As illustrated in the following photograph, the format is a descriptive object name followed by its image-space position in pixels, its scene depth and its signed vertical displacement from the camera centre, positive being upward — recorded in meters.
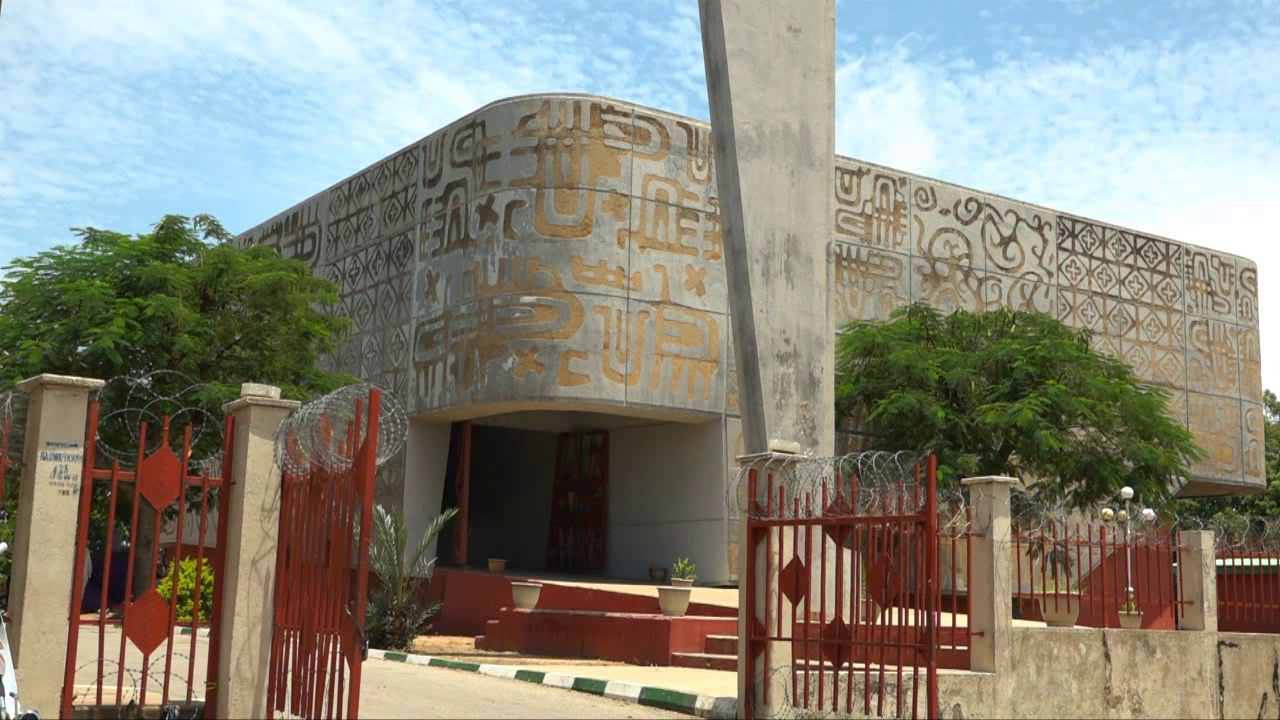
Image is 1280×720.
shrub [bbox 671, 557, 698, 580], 24.27 -0.31
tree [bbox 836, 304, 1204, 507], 25.23 +3.02
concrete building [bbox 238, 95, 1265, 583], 24.61 +5.41
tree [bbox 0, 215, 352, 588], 22.02 +3.75
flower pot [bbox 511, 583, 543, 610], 20.61 -0.69
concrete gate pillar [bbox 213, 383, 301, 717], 9.52 -0.12
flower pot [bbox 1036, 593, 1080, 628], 16.44 -0.58
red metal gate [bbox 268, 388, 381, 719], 8.35 -0.19
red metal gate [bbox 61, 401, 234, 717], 9.12 -0.28
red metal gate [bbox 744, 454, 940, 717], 10.86 -0.26
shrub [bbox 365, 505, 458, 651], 20.52 -0.70
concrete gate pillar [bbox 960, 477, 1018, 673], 13.59 -0.17
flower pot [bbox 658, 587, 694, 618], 18.30 -0.63
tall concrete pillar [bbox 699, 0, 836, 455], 13.33 +3.57
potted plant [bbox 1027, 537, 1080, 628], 15.62 -0.48
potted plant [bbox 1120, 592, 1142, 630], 16.53 -0.61
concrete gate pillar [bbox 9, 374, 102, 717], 8.99 +0.00
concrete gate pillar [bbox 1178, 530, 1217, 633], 16.42 -0.13
